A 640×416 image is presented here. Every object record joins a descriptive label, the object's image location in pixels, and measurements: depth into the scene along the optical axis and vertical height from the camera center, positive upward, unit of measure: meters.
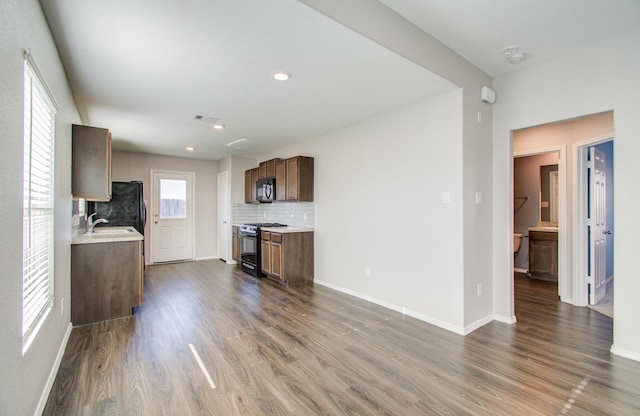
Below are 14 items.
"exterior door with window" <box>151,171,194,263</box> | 6.53 -0.18
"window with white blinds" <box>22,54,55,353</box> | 1.63 +0.03
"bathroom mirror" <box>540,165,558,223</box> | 5.45 +0.27
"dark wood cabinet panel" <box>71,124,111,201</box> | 3.04 +0.48
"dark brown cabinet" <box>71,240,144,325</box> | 3.12 -0.78
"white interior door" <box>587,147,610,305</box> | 3.70 -0.22
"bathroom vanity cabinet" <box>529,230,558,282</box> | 4.88 -0.78
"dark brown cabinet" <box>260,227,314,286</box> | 4.66 -0.76
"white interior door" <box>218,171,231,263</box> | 6.69 -0.20
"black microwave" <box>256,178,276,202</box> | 5.55 +0.36
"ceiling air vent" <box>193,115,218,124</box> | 3.86 +1.17
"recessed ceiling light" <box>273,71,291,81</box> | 2.60 +1.17
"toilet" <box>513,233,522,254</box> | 5.46 -0.59
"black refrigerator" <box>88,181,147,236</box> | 5.05 +0.03
